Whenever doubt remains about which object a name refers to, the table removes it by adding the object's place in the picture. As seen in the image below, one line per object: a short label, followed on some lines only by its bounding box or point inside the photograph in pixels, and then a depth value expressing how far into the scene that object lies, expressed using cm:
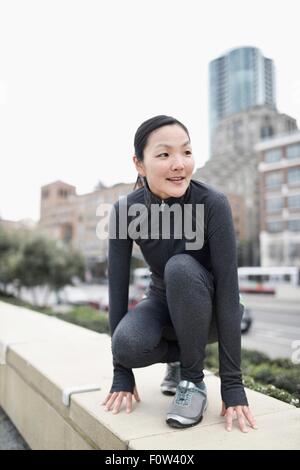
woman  128
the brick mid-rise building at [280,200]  3375
